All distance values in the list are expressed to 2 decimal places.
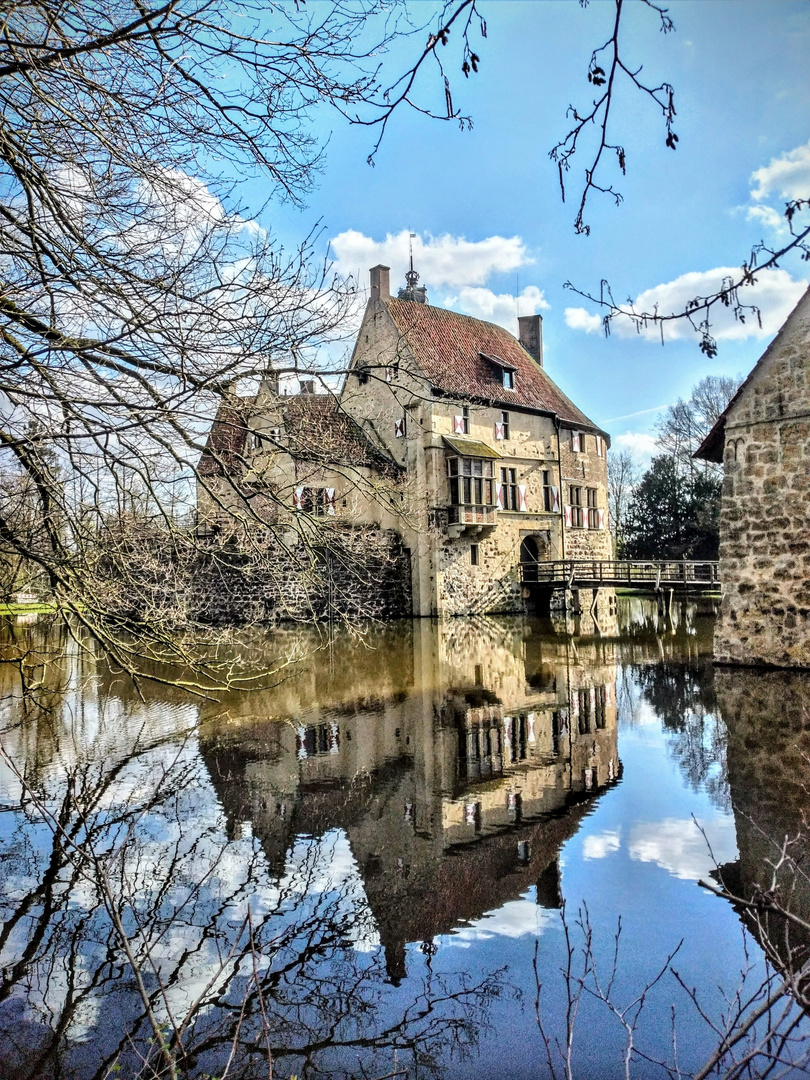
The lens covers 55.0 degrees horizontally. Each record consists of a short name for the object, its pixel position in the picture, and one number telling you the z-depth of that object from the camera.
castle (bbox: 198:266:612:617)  26.88
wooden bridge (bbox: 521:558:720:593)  23.38
